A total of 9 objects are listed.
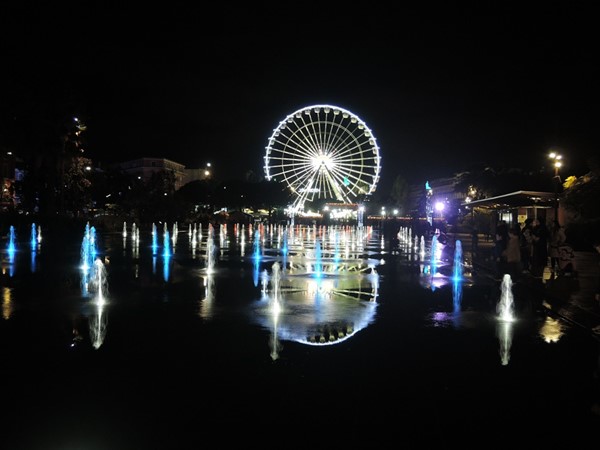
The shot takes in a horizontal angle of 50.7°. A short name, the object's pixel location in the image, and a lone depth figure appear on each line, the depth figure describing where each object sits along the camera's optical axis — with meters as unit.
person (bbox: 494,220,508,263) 20.55
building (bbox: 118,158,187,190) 154.62
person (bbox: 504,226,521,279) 18.45
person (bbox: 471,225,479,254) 28.47
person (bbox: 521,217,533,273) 18.59
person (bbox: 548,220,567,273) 18.17
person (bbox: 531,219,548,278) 17.38
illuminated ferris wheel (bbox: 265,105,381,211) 62.62
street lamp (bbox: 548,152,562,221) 23.45
